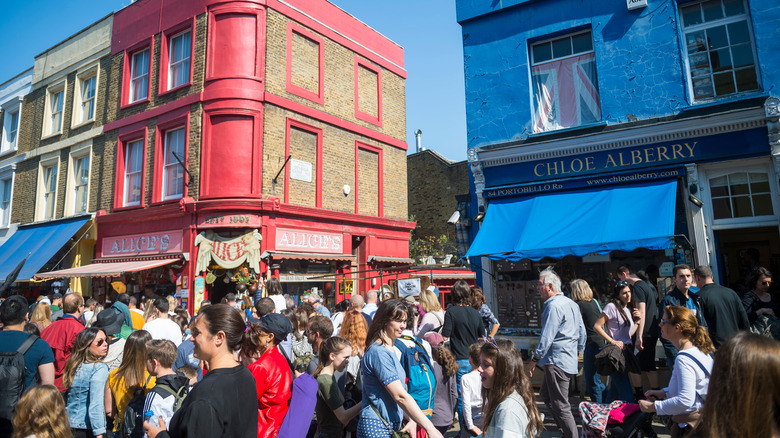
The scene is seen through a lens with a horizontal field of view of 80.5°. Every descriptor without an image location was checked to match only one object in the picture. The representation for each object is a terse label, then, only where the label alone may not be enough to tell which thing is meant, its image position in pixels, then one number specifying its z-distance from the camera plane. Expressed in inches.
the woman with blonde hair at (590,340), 250.2
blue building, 312.2
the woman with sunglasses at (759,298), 233.9
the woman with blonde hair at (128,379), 149.3
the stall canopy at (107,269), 506.3
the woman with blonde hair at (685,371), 139.2
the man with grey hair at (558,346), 206.5
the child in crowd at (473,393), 175.8
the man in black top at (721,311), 205.6
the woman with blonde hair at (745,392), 62.4
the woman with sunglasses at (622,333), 234.2
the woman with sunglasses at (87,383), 161.3
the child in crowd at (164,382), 125.6
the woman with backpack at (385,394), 128.4
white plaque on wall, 589.0
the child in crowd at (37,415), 112.9
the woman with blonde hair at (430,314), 262.8
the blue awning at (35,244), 621.9
